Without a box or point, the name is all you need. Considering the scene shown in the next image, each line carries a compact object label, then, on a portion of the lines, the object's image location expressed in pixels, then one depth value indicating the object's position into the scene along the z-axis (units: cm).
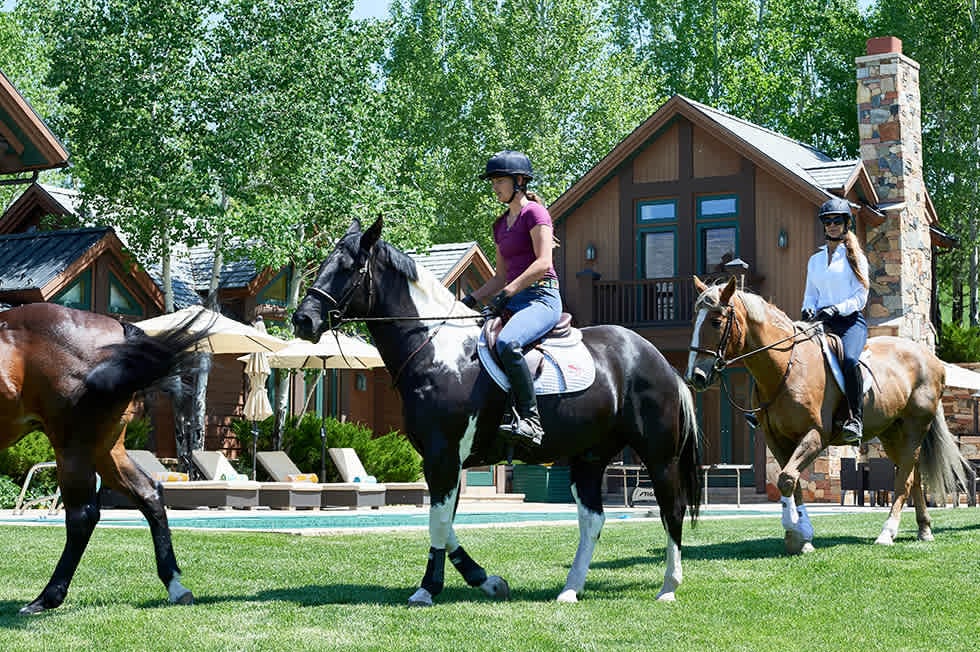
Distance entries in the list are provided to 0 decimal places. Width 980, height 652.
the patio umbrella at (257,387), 2280
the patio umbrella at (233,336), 2005
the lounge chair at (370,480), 2231
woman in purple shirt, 799
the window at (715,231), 2967
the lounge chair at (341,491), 2095
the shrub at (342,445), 2528
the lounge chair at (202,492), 1984
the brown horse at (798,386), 1038
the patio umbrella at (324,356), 2141
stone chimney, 2780
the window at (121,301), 2566
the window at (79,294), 2447
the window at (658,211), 3041
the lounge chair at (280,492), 2039
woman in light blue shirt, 1098
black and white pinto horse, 795
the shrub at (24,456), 2056
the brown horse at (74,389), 754
